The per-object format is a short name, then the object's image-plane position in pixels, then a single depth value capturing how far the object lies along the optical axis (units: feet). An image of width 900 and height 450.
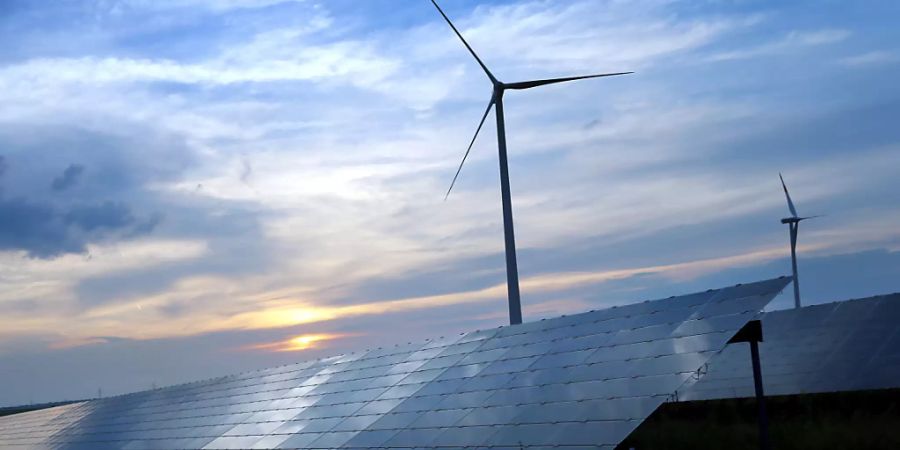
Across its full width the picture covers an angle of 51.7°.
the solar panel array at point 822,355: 136.05
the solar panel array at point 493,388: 72.90
